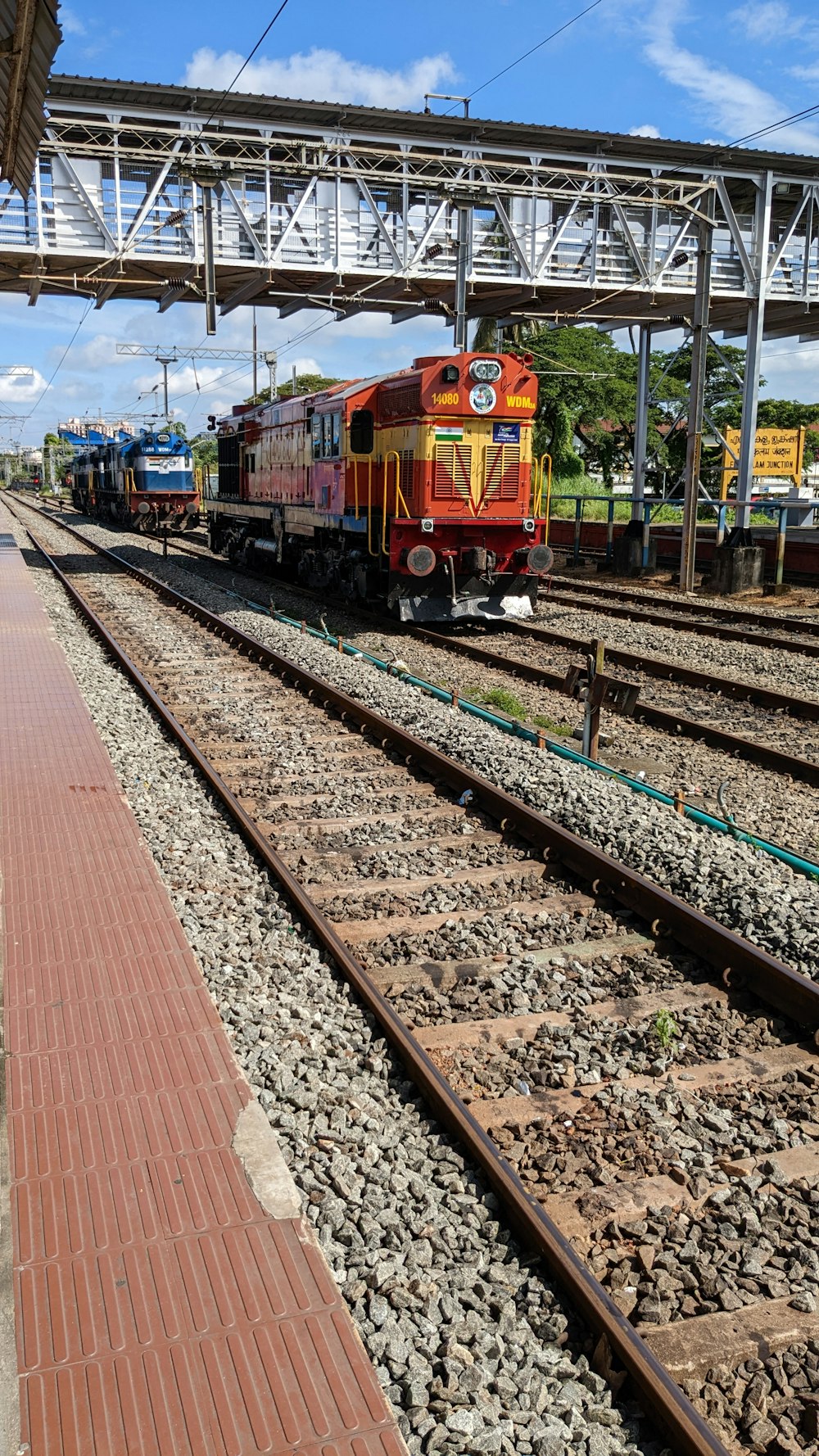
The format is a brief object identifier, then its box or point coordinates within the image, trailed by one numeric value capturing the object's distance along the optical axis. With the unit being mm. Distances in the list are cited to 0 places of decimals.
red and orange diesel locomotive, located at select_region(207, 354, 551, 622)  14414
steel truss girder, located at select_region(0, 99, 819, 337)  20672
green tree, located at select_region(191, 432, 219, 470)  86000
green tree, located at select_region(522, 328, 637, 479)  45844
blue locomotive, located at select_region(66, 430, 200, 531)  36594
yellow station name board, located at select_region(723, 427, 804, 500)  27500
